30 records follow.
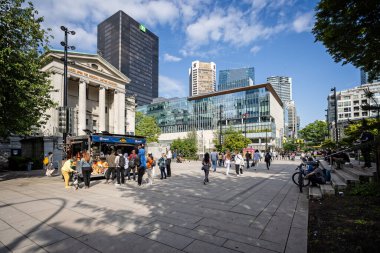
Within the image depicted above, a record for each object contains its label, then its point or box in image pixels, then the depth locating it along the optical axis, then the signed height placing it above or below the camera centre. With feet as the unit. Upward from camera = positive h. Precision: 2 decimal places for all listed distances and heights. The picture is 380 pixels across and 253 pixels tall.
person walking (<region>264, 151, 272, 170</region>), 64.29 -8.05
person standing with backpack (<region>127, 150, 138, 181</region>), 35.67 -5.17
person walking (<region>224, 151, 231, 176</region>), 48.97 -6.49
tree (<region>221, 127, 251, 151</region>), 158.44 -7.66
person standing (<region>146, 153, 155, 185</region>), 36.94 -6.19
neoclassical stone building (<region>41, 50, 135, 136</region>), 106.11 +24.39
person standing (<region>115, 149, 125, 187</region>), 36.07 -6.03
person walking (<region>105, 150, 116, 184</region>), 37.60 -5.14
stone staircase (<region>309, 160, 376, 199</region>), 25.29 -6.91
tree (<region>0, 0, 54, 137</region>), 36.40 +11.65
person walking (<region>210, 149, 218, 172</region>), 59.21 -7.39
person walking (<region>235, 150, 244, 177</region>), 48.84 -6.79
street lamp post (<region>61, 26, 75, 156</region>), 44.52 +13.86
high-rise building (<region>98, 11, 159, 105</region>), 497.05 +206.72
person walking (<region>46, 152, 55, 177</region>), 50.04 -8.32
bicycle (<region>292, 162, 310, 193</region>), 29.63 -6.75
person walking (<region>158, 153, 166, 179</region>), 43.93 -6.61
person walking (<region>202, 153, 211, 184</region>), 36.88 -5.81
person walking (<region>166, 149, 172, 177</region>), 46.88 -6.47
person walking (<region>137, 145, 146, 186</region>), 35.50 -5.57
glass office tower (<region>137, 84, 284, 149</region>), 249.55 +27.77
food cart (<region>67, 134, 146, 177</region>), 44.80 -3.12
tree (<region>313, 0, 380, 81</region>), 19.22 +10.37
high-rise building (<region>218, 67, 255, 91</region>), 588.25 +145.73
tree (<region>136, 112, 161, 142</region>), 179.83 +2.88
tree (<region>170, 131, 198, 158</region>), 153.38 -10.77
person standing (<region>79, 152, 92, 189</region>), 33.20 -5.67
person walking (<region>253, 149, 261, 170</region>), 71.34 -8.93
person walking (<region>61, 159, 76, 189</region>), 33.88 -6.05
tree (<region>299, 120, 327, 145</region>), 221.46 +0.62
